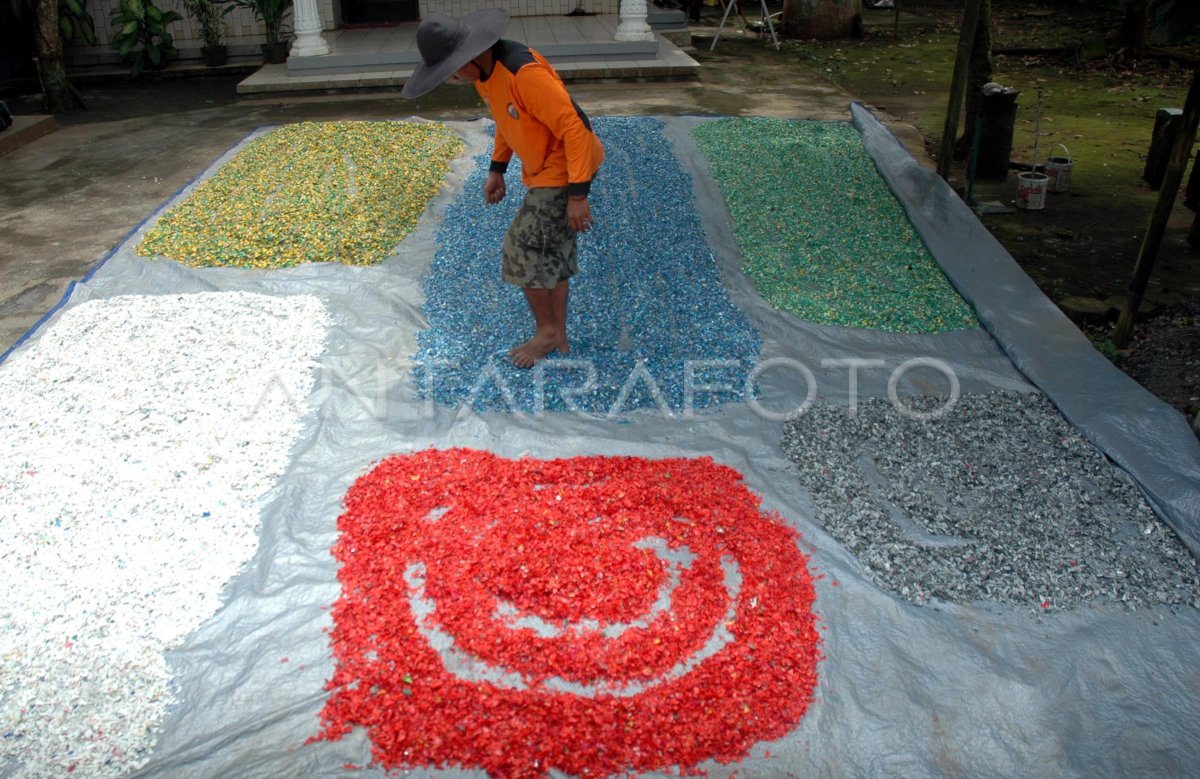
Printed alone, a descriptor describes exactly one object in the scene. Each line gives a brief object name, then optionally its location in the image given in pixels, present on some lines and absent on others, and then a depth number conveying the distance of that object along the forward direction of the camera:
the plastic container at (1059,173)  5.74
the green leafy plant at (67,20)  8.82
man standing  3.11
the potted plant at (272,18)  9.20
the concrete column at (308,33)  8.73
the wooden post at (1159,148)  5.69
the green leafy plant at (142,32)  9.33
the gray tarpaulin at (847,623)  2.13
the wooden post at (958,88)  5.37
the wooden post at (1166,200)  3.78
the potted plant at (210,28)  9.51
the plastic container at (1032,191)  5.51
